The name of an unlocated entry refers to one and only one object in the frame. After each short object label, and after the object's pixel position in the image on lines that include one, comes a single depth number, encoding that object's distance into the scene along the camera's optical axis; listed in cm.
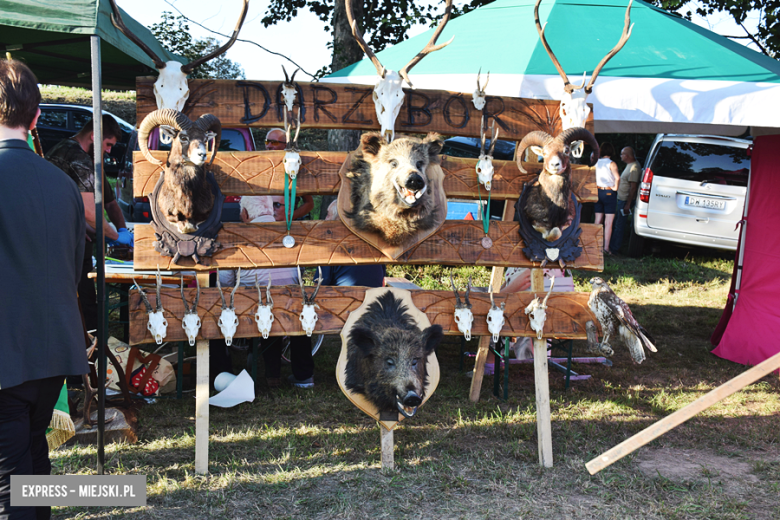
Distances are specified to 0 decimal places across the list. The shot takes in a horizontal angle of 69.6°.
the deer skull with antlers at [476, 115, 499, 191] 338
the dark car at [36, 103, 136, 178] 1119
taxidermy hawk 324
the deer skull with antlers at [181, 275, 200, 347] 313
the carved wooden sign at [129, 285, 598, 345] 316
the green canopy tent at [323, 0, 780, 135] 381
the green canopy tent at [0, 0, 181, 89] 294
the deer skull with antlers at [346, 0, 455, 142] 329
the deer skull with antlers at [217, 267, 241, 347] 317
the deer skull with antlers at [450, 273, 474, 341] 336
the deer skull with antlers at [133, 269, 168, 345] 308
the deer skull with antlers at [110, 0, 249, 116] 309
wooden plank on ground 235
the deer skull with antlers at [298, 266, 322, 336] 325
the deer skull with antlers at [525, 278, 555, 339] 339
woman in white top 960
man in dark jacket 215
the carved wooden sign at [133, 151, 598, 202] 313
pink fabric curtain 535
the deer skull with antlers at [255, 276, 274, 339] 320
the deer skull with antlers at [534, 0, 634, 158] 351
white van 833
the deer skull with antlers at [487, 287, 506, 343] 337
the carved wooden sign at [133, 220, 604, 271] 318
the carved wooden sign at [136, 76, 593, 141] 324
